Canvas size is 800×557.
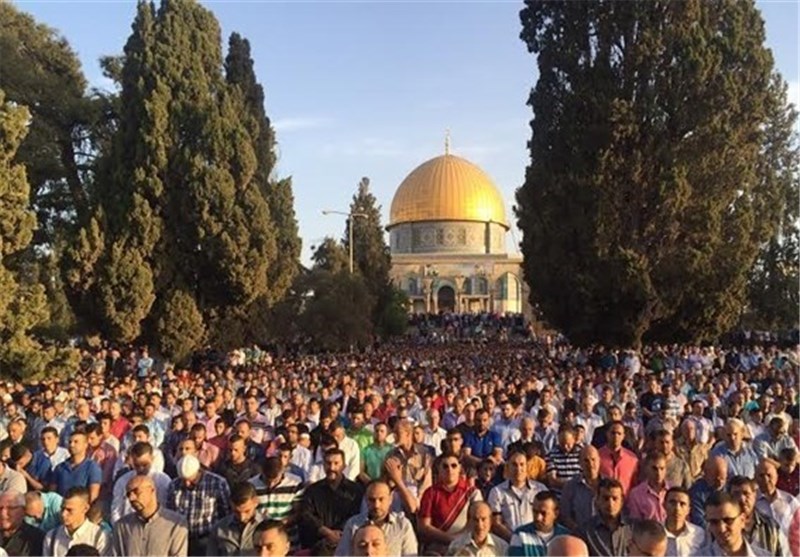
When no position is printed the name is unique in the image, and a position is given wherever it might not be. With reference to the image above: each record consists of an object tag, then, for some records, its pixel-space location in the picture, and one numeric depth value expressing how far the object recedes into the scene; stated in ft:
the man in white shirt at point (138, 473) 19.22
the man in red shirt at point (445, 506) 17.99
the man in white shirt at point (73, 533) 16.62
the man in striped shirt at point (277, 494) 18.42
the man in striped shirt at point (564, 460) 22.24
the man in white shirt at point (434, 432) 26.90
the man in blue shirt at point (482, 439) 26.40
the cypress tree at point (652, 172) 65.82
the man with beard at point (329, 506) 18.17
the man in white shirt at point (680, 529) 15.74
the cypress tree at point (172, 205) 61.93
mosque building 207.00
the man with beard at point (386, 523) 16.22
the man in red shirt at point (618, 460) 21.30
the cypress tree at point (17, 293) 46.98
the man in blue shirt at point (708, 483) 18.88
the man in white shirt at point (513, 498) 18.57
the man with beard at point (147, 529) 16.03
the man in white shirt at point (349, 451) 22.46
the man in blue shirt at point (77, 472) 21.49
